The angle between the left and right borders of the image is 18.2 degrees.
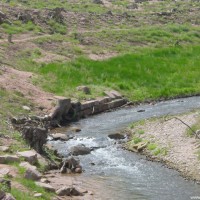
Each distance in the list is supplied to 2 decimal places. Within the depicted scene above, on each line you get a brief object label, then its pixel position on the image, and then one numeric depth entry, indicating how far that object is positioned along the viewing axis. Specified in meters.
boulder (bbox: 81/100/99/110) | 38.74
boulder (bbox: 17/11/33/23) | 57.11
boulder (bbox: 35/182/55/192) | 22.44
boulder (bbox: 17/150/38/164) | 25.14
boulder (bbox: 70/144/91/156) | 29.92
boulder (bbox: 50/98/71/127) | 35.97
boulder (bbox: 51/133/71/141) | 32.66
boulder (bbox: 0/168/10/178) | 22.27
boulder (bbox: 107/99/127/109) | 40.53
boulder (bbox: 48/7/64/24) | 59.65
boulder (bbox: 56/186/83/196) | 22.98
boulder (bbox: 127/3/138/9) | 78.62
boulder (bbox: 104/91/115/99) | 41.52
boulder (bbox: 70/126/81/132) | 34.79
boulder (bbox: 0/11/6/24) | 54.58
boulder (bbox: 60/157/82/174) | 26.44
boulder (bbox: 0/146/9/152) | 25.55
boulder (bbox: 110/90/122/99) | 42.09
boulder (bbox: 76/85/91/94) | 41.53
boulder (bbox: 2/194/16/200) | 18.73
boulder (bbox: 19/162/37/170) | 23.75
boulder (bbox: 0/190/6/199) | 18.61
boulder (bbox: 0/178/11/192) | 20.04
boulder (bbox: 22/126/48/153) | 28.22
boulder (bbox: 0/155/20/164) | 24.17
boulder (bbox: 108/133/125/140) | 32.91
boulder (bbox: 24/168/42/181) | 22.97
